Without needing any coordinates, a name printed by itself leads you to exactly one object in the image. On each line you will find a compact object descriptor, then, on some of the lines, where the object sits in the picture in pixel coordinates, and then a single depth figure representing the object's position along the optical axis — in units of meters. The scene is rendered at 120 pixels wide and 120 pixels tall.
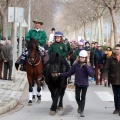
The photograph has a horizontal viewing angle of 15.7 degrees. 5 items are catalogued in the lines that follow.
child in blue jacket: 11.29
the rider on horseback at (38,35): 13.34
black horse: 11.52
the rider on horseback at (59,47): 12.68
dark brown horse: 12.79
